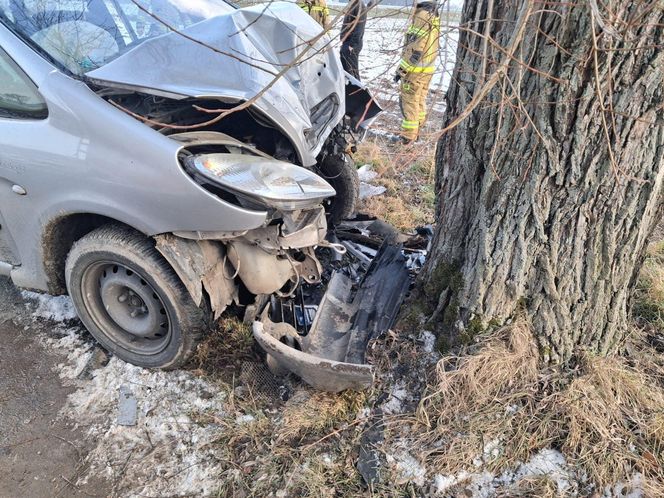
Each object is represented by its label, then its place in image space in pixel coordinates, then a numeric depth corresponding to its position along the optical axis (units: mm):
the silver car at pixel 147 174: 2033
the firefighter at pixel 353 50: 5365
